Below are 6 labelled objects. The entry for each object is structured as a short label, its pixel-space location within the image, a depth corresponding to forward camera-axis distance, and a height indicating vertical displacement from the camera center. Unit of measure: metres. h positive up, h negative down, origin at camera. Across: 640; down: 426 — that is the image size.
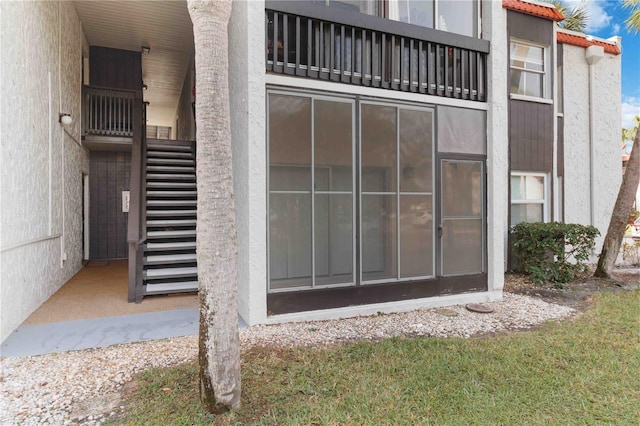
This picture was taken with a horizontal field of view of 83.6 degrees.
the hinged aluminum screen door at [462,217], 5.75 -0.09
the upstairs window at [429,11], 5.50 +3.20
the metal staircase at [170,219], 5.82 -0.12
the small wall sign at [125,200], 9.58 +0.32
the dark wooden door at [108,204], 9.41 +0.23
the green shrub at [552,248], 6.91 -0.72
